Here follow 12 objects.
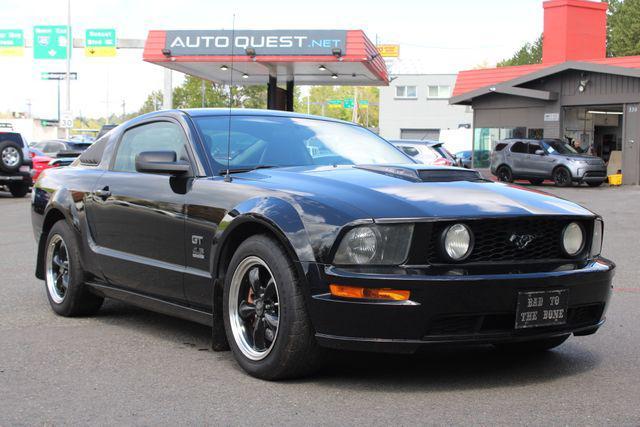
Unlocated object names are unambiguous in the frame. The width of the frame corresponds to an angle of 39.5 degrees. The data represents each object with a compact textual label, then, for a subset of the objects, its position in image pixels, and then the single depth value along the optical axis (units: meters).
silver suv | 30.42
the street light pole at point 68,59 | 46.87
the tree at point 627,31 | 69.31
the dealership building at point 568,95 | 32.34
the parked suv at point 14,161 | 22.38
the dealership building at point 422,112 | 71.25
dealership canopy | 27.84
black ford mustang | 4.22
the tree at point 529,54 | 83.69
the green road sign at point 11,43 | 46.44
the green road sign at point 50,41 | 47.09
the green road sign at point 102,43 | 43.91
